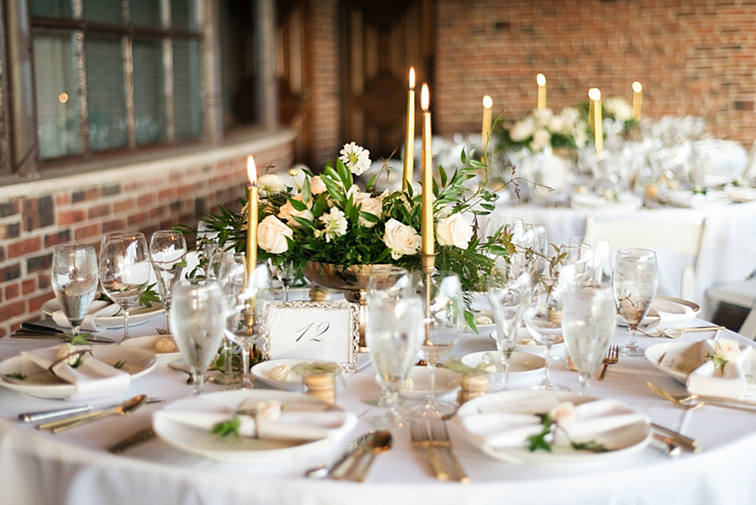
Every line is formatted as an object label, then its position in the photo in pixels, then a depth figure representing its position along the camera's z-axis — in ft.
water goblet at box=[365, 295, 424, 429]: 4.04
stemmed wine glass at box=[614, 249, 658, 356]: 5.36
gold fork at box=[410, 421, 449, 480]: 3.66
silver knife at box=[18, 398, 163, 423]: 4.25
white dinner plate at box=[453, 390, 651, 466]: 3.65
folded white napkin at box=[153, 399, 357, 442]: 3.87
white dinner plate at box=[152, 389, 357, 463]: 3.67
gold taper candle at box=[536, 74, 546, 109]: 10.45
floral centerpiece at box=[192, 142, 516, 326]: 5.14
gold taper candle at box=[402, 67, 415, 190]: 5.11
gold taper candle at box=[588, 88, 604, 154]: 8.66
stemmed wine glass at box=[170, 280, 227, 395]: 4.22
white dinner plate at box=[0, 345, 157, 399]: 4.51
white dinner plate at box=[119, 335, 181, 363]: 5.50
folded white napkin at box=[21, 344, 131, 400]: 4.51
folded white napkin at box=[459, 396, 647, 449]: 3.77
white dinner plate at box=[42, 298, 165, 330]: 6.17
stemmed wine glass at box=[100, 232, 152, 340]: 5.51
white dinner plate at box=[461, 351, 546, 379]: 5.00
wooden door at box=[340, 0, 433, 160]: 25.38
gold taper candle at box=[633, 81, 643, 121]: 13.88
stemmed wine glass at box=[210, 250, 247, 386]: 4.61
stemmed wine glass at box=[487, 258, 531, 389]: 4.66
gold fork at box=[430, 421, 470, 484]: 3.63
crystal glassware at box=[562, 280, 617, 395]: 4.26
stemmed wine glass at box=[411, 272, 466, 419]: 4.37
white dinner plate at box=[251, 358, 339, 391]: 4.69
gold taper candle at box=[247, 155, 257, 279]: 4.72
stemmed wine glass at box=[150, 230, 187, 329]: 5.68
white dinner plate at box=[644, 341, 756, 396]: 4.88
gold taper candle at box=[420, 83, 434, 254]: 4.64
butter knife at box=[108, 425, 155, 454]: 3.91
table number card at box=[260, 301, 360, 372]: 5.08
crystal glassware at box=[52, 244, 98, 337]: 5.32
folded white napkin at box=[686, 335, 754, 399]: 4.53
